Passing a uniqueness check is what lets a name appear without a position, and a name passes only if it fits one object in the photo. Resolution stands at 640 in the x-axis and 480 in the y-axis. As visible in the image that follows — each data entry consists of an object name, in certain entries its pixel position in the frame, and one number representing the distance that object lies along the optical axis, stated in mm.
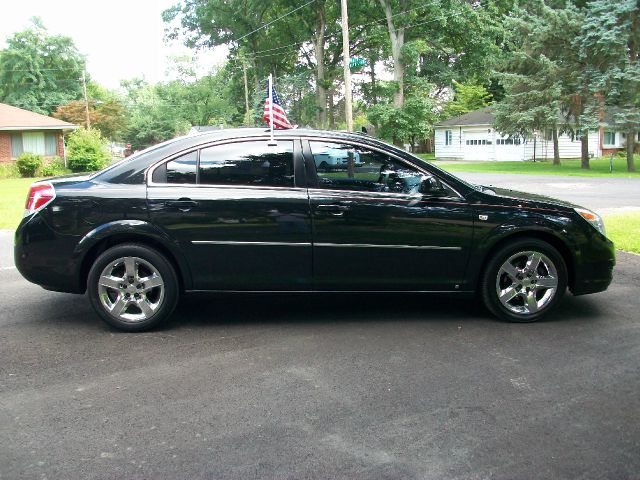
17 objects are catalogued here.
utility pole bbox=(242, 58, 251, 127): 47731
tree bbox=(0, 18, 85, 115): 68875
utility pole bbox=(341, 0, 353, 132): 22677
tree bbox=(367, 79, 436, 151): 34344
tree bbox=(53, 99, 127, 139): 62500
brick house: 34938
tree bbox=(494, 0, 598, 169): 30594
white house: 45250
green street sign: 22938
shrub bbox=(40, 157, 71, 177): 34719
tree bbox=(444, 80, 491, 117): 52469
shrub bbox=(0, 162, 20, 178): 32781
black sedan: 5035
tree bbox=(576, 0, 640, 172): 27938
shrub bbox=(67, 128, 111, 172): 35031
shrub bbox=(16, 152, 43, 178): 33812
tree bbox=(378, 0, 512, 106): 33188
